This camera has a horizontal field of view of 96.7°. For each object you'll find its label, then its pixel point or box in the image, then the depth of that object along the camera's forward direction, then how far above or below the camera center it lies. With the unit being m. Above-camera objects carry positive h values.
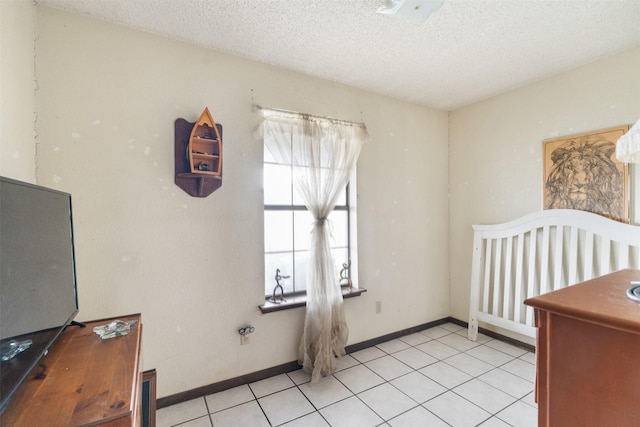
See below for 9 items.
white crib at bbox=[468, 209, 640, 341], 2.13 -0.50
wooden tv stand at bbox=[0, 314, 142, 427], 0.69 -0.52
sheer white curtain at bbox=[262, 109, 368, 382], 2.27 +0.04
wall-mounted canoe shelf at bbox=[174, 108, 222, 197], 1.92 +0.34
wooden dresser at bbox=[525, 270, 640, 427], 0.89 -0.54
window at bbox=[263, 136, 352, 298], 2.37 -0.21
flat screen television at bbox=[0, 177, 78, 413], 0.73 -0.21
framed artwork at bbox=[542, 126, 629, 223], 2.13 +0.19
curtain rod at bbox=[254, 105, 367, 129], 2.28 +0.75
